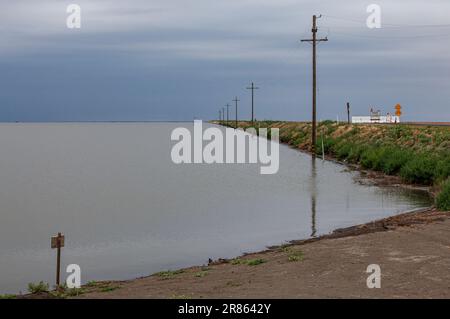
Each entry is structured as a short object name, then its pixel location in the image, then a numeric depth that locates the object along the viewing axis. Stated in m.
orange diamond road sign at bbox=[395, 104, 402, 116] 40.31
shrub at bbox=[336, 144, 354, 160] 47.23
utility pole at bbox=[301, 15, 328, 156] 48.28
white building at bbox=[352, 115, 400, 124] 76.75
